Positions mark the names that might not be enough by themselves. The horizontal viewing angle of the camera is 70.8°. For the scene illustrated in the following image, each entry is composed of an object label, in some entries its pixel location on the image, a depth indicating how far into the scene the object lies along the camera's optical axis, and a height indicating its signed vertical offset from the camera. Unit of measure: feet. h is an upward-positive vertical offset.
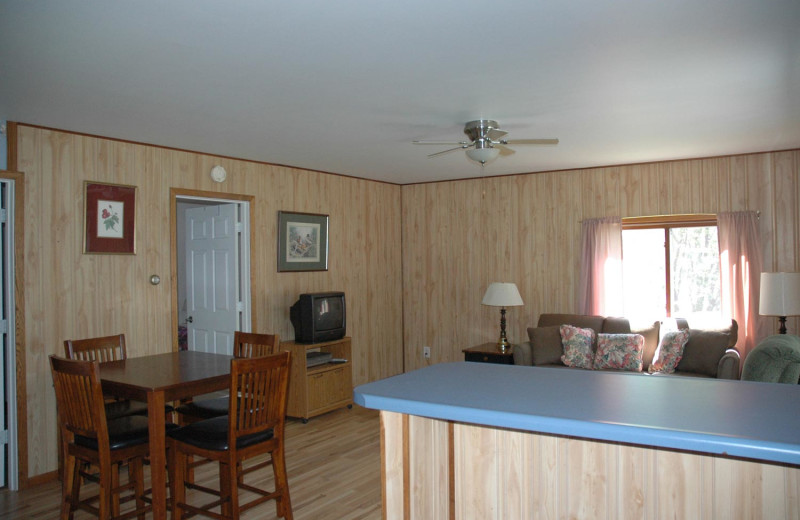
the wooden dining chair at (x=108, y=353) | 10.82 -1.72
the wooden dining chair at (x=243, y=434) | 8.99 -2.77
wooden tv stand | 16.72 -3.64
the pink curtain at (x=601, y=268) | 18.15 -0.17
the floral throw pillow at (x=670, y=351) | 15.52 -2.46
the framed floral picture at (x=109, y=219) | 13.03 +1.21
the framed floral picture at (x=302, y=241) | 17.62 +0.83
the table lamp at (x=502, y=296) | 18.17 -1.03
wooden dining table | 8.86 -1.86
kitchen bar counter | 4.00 -1.63
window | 17.51 -0.17
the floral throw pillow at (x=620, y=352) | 15.94 -2.55
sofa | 14.89 -2.36
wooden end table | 18.13 -2.95
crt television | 16.98 -1.55
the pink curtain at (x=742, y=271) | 16.06 -0.29
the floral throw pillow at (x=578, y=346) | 16.63 -2.49
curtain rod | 17.53 +1.42
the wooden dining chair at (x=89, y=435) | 8.73 -2.69
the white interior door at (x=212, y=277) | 16.61 -0.27
